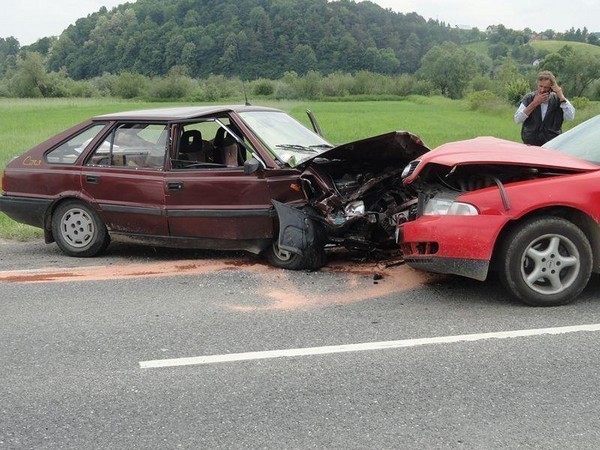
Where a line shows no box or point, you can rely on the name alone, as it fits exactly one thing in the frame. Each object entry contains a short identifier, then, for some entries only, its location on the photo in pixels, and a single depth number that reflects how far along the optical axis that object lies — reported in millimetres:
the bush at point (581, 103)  46969
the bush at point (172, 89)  79938
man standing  8117
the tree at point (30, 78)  91250
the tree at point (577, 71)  71312
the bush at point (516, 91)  54219
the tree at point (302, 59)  98250
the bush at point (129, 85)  84125
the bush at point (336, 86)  84100
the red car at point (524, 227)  4871
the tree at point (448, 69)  99000
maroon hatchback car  6309
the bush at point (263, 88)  78750
